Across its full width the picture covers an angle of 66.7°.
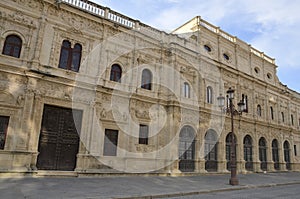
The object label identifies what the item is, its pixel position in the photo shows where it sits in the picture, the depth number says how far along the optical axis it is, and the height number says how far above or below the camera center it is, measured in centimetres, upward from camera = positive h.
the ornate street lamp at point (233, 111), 1209 +252
